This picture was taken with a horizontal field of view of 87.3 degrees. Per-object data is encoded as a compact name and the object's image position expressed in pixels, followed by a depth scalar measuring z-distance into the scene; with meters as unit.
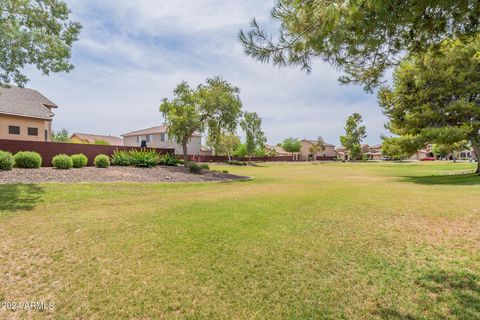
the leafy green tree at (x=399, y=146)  17.86
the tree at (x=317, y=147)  73.94
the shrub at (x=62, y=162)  14.02
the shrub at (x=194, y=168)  20.02
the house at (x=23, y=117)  19.83
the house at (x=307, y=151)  79.31
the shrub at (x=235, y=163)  45.25
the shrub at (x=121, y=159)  18.05
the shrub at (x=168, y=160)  21.45
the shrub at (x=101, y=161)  16.20
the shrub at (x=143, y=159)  18.45
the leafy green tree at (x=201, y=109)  20.73
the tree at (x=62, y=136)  45.15
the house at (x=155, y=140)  47.10
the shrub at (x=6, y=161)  11.69
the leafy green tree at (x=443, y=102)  15.77
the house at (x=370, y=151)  92.19
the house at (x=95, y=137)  50.77
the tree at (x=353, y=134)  63.44
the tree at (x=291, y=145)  72.82
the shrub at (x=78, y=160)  15.18
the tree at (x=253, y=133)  49.84
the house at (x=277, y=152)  73.94
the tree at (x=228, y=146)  52.66
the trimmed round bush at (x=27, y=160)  12.87
